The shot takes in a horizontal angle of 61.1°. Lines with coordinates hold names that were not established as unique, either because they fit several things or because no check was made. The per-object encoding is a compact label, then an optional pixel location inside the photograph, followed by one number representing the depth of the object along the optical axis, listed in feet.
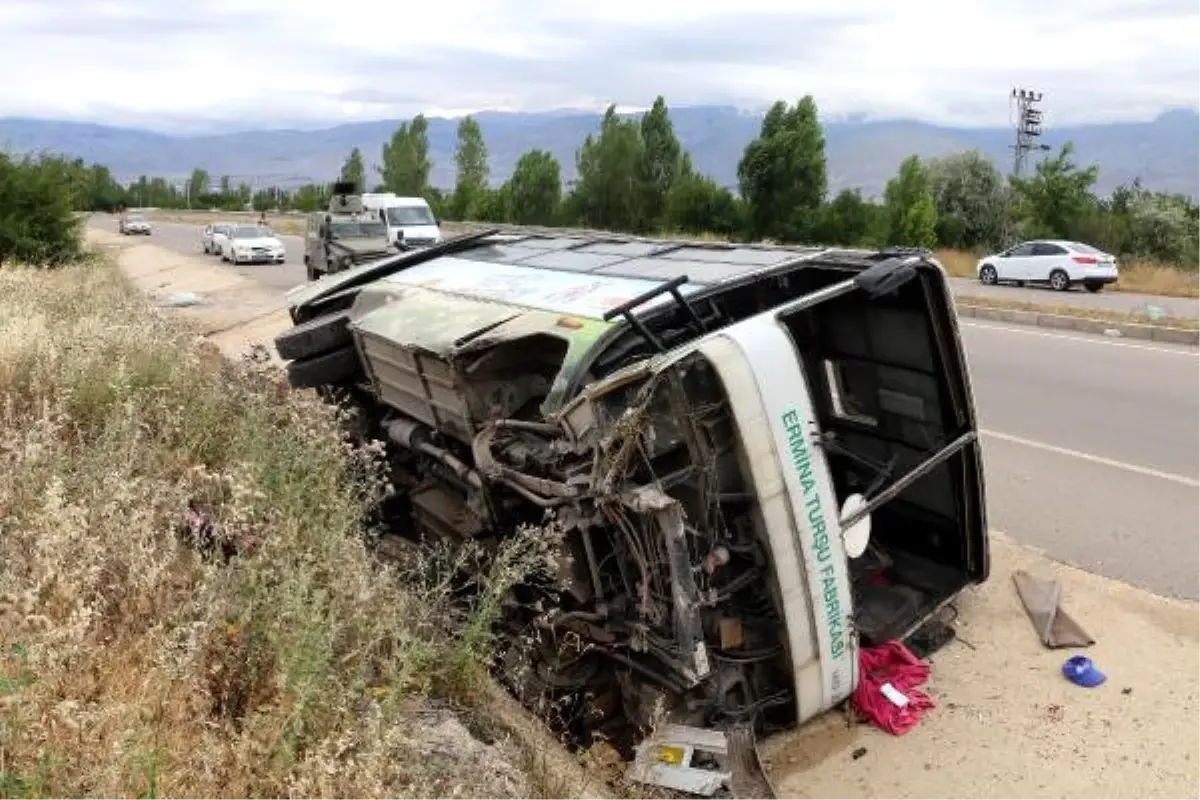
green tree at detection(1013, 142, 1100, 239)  121.08
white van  86.12
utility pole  164.66
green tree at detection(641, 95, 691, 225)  146.61
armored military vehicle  69.15
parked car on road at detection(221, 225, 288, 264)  100.63
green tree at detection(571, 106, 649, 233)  145.38
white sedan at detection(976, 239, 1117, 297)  79.51
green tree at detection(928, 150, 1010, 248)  145.79
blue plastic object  15.05
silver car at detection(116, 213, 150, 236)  173.68
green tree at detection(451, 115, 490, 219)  199.38
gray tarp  16.19
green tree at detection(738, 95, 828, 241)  122.83
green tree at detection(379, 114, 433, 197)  206.08
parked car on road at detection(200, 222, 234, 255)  109.60
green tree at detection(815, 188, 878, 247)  126.31
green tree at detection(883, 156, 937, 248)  123.65
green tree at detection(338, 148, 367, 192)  229.21
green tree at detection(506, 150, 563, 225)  155.22
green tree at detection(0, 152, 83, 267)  55.77
